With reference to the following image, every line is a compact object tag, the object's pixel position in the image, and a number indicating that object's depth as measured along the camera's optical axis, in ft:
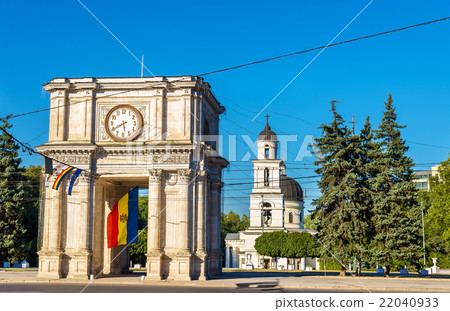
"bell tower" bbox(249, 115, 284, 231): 263.49
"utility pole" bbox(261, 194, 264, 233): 272.10
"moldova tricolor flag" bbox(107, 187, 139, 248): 120.57
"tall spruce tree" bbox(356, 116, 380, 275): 147.64
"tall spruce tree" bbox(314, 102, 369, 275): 143.54
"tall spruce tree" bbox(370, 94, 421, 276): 143.13
